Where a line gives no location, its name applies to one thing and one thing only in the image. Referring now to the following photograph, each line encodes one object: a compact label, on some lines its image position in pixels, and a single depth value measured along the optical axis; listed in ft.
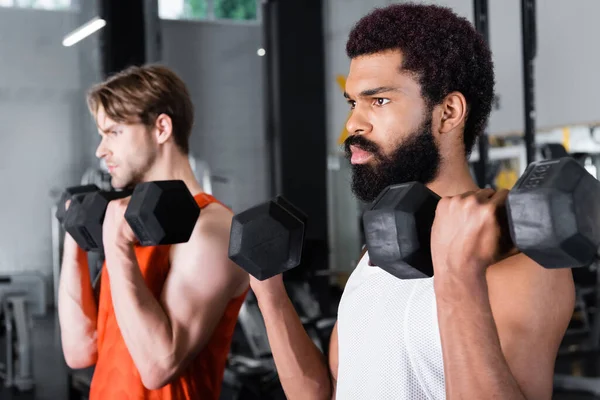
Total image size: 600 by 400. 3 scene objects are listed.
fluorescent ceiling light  13.17
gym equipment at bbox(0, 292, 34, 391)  12.66
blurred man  4.98
